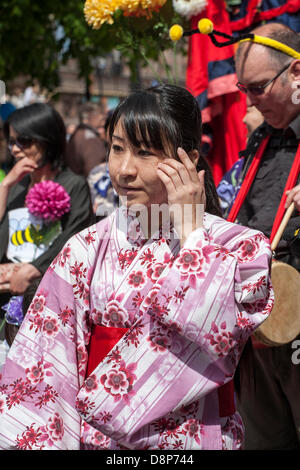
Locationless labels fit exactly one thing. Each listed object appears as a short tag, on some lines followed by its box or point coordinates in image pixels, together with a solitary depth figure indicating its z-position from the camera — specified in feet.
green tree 21.68
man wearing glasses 8.33
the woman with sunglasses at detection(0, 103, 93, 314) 10.64
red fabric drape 11.70
